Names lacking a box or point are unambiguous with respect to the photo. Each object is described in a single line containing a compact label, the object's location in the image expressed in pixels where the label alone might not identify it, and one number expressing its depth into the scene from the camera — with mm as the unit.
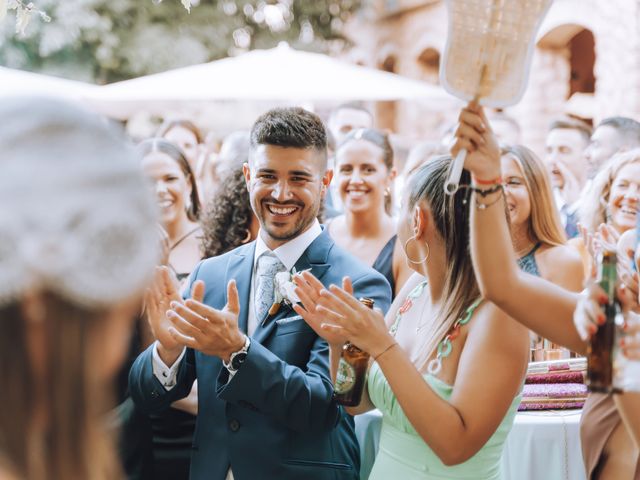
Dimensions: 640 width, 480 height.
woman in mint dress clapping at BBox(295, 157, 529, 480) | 2189
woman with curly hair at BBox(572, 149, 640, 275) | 4496
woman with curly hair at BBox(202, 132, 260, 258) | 4297
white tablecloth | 3332
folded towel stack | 3422
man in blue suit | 2494
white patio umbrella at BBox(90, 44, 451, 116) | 8219
